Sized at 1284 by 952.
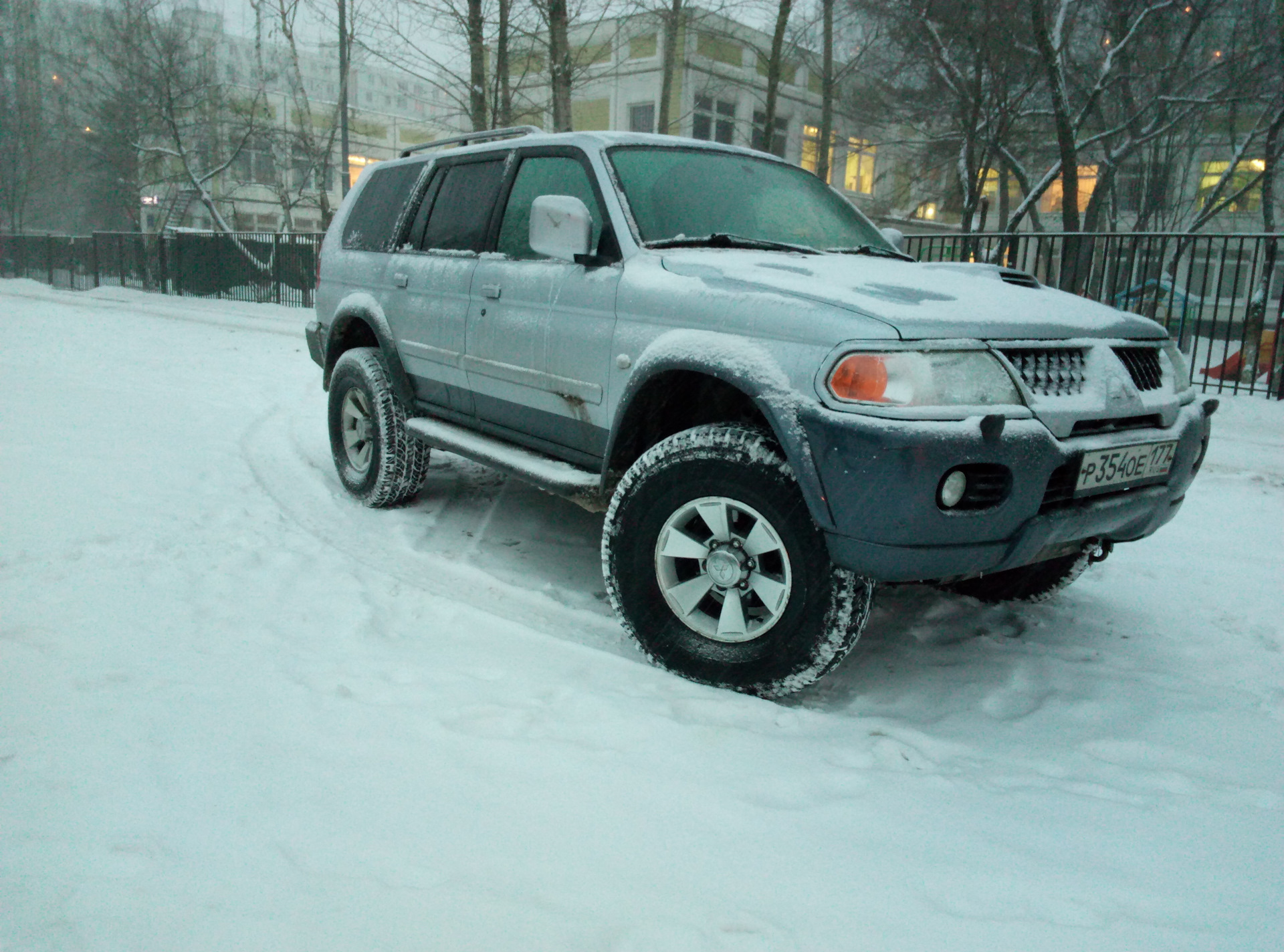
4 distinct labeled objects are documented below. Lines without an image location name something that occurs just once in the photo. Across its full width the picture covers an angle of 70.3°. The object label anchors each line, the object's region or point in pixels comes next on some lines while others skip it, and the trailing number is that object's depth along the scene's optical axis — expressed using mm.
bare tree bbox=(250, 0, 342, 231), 22922
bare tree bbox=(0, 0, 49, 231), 41594
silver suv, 2574
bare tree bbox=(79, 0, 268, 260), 27938
